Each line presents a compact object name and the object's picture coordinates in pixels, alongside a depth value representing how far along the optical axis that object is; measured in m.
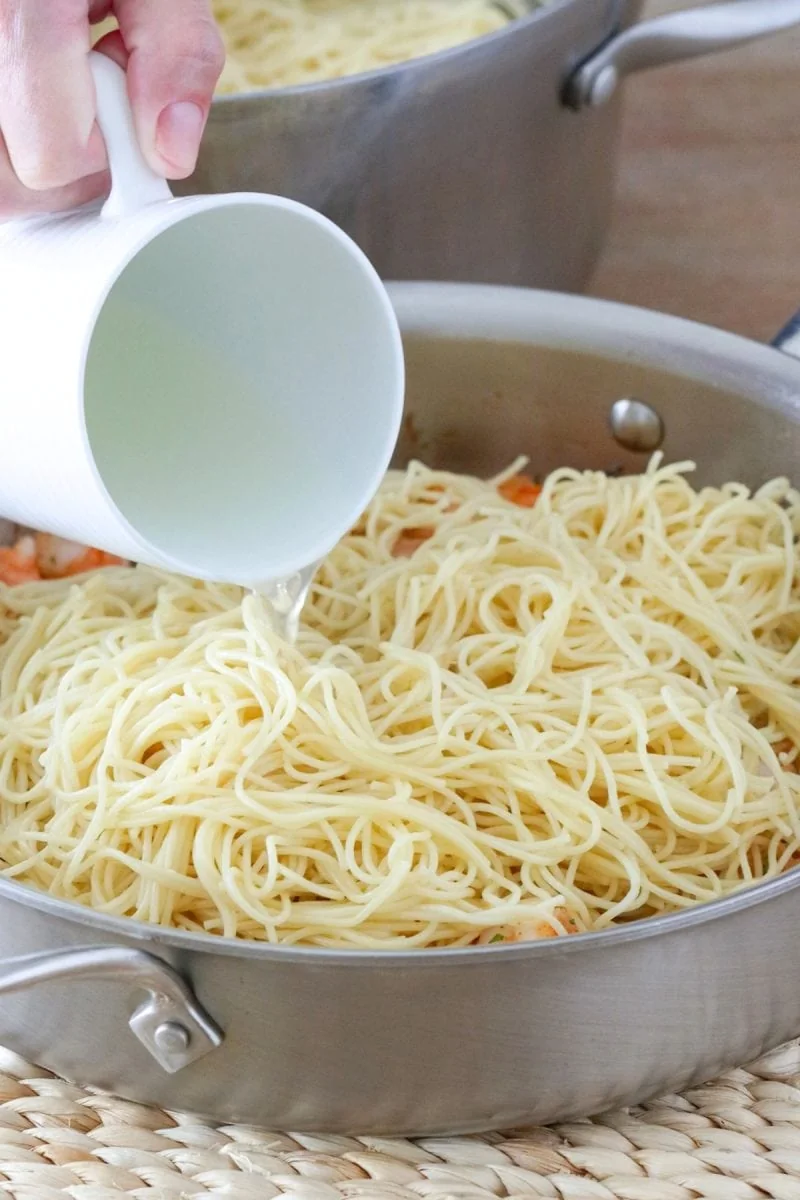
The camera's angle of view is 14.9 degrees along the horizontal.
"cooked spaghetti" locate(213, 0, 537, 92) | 1.04
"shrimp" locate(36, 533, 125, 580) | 0.82
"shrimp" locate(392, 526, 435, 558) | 0.81
